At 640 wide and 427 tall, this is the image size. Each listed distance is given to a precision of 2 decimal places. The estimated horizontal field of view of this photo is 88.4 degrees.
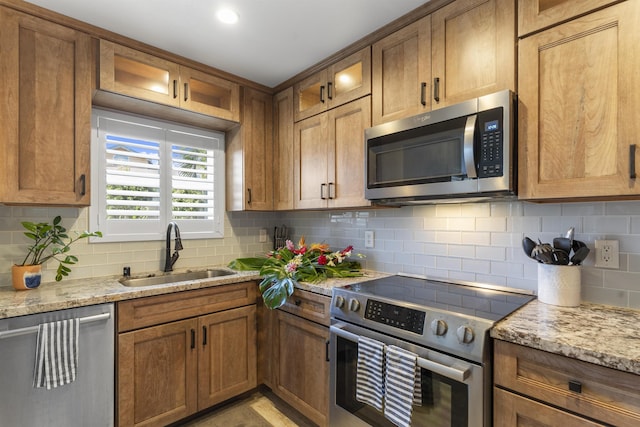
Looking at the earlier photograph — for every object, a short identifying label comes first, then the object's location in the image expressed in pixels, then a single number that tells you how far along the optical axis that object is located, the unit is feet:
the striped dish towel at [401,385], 4.49
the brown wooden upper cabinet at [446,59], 4.93
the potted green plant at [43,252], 5.92
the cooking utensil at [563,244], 4.80
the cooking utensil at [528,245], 5.02
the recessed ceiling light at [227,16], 5.78
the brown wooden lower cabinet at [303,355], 6.27
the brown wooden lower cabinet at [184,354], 5.90
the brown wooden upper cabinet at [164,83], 6.50
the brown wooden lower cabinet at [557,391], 3.15
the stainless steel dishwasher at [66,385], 4.83
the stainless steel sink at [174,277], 7.41
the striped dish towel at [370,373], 4.92
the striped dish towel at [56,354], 4.97
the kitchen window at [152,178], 7.37
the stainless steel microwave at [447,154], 4.72
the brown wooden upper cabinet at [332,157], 6.88
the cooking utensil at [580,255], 4.63
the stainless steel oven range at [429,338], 4.03
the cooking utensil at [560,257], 4.75
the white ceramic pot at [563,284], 4.69
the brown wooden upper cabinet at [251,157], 8.75
